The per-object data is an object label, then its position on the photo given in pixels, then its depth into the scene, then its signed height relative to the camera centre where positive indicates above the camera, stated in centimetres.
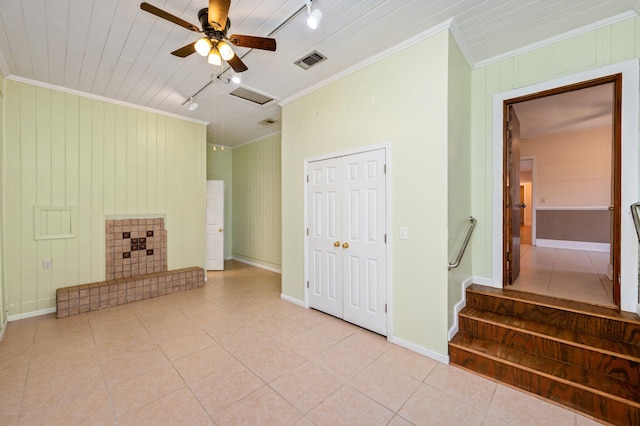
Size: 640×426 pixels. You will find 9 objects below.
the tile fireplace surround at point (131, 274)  364 -109
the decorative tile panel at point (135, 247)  418 -62
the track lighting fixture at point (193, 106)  398 +160
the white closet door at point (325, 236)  341 -36
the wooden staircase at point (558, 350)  187 -121
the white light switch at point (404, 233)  274 -25
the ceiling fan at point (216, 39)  186 +139
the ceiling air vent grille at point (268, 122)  507 +176
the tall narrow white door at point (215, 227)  607 -40
